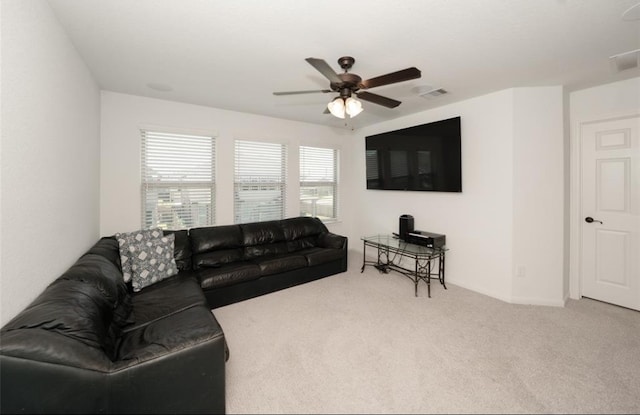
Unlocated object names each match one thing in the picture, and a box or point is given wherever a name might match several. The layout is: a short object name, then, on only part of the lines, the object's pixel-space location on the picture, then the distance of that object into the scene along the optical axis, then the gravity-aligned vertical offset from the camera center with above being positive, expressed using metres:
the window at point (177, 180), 3.54 +0.39
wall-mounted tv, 3.63 +0.78
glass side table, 3.50 -0.81
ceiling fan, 1.94 +1.00
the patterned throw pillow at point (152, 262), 2.65 -0.58
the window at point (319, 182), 4.93 +0.50
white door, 2.89 -0.04
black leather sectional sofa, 1.09 -0.75
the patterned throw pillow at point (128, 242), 2.61 -0.35
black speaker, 4.13 -0.27
